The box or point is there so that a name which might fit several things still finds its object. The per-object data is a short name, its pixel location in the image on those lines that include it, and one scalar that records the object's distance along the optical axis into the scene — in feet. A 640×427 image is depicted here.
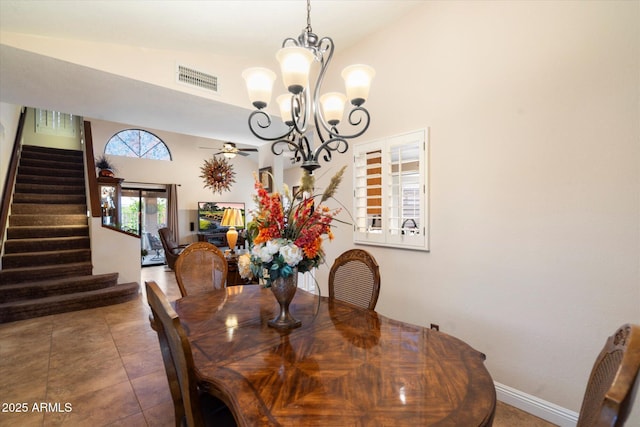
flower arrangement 4.62
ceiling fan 20.40
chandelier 4.93
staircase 12.59
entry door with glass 26.32
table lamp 14.06
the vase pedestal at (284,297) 4.92
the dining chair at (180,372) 3.13
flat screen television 28.48
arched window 25.25
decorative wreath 26.78
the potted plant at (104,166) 21.81
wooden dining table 2.78
